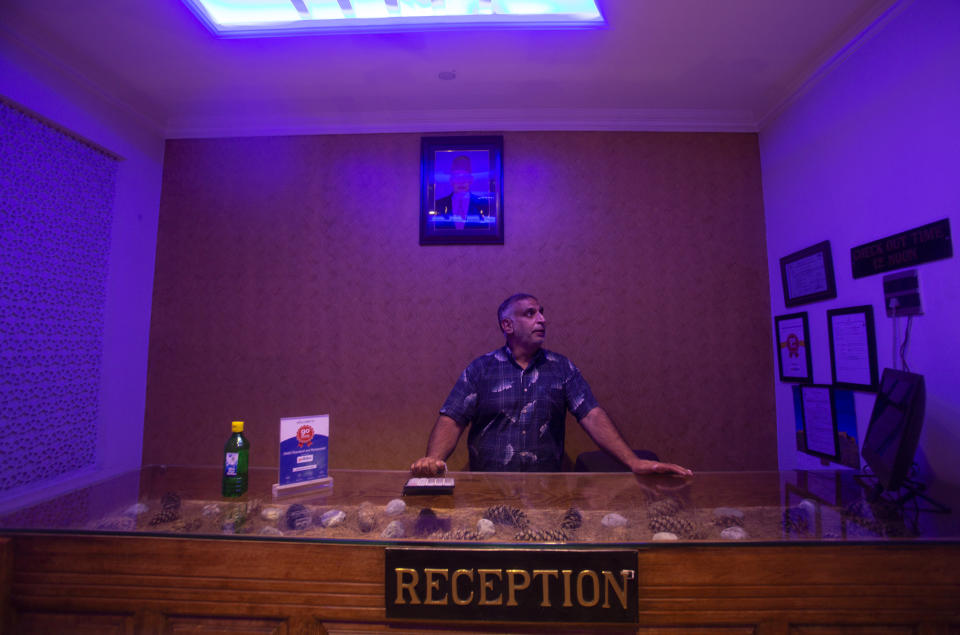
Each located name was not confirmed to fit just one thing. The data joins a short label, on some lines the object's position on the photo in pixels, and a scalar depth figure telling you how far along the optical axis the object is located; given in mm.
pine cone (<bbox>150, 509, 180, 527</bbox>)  1096
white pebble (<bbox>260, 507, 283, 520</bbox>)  1127
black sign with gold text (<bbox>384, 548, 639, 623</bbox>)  956
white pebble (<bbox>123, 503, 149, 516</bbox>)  1142
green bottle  1308
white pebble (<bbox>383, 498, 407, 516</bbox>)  1167
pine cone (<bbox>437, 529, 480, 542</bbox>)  1016
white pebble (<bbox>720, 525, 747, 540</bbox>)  996
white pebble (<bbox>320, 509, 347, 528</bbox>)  1086
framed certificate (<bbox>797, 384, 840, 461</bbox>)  2261
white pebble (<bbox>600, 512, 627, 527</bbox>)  1085
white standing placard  1300
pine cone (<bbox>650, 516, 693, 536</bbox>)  1030
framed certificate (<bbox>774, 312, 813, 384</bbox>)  2455
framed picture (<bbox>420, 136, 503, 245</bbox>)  2838
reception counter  958
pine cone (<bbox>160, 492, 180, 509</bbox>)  1191
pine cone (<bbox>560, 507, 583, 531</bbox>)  1073
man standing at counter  2162
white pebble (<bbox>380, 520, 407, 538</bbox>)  1029
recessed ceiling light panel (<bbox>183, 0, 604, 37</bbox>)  1957
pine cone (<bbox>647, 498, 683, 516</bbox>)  1148
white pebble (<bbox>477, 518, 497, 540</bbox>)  1025
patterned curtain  2115
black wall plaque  1698
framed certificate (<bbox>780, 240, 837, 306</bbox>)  2277
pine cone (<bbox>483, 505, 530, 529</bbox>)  1090
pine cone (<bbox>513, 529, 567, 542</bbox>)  999
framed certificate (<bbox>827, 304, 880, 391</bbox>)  2014
